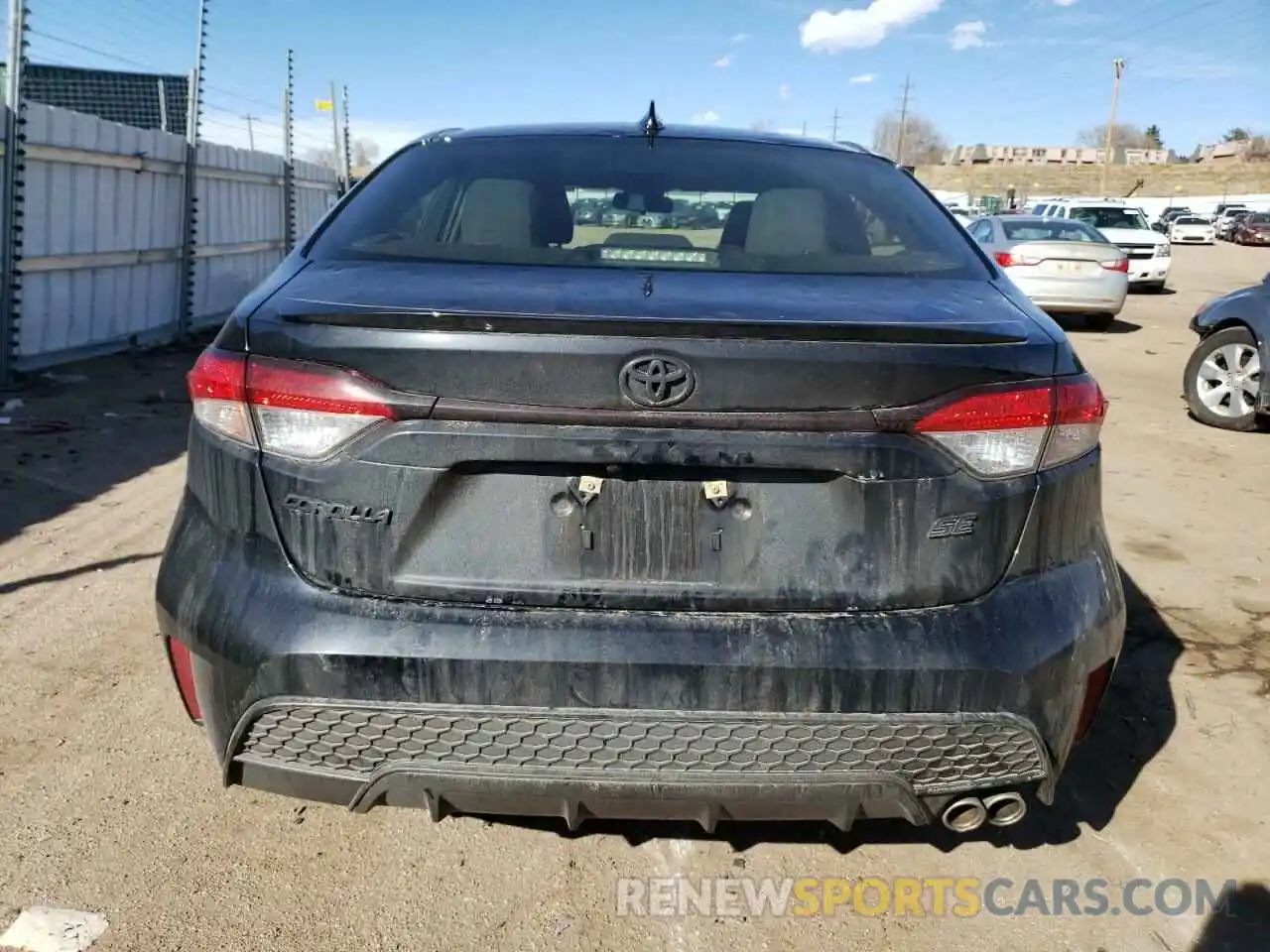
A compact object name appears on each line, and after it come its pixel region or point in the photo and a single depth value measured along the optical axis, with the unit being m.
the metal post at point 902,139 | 76.19
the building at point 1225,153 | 96.88
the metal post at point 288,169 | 13.79
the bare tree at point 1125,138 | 113.75
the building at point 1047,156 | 103.25
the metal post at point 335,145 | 17.41
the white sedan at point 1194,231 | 43.66
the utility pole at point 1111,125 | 57.22
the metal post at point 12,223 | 7.36
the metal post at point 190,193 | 10.31
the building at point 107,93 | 16.41
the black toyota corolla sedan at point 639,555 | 1.89
